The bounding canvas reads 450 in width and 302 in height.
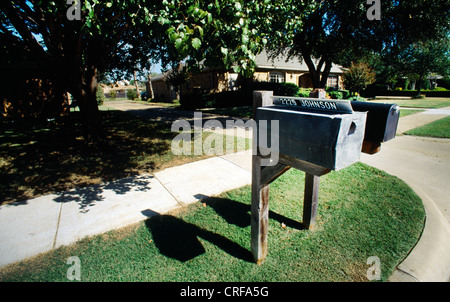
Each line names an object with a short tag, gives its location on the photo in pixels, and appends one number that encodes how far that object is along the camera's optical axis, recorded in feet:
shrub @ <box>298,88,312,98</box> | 67.46
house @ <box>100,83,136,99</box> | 205.46
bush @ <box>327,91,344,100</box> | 65.77
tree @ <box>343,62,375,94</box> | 77.36
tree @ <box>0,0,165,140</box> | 13.25
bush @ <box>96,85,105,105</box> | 89.63
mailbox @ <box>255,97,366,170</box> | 4.54
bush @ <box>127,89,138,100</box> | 145.93
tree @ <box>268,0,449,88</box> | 38.29
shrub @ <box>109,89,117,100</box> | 167.84
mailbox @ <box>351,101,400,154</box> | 5.50
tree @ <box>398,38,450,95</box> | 93.66
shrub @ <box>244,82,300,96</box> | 74.76
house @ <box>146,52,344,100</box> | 72.59
